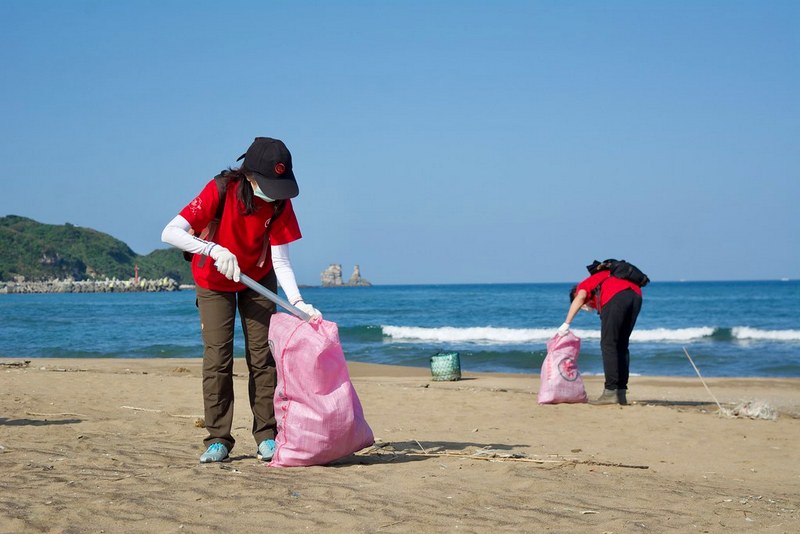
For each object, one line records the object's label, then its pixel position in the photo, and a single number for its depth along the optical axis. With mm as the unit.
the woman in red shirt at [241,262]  4191
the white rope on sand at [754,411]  7574
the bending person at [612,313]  7867
